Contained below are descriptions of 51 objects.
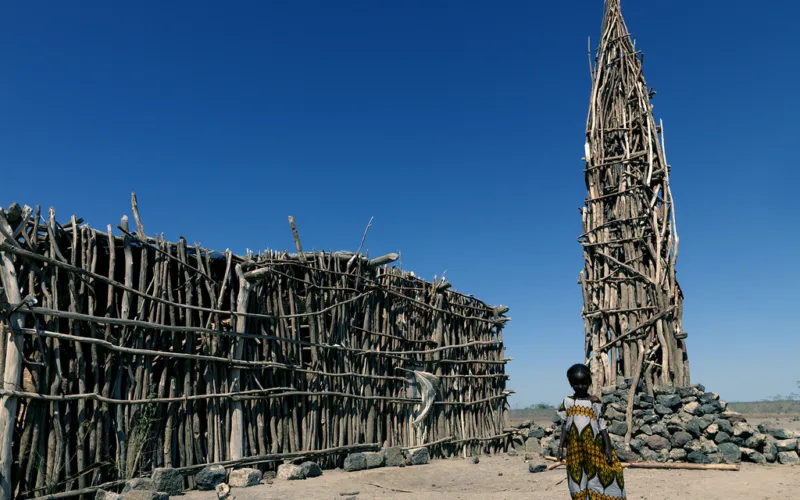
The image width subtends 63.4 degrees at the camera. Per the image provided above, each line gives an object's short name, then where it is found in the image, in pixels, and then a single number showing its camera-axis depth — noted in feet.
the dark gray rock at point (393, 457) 32.48
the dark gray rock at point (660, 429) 35.50
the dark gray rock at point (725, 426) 34.55
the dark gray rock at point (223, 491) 22.65
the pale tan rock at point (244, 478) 25.46
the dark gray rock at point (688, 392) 36.94
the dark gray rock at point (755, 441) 33.94
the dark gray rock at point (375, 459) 31.67
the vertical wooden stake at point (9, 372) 19.43
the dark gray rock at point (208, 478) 24.54
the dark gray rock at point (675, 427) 35.35
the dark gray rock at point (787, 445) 34.24
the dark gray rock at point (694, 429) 34.81
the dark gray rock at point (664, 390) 37.24
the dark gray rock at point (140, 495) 20.32
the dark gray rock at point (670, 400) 36.47
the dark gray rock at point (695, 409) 35.99
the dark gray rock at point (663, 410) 36.17
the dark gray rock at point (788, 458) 33.71
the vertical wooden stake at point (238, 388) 26.50
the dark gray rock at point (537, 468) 32.71
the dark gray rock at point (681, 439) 34.63
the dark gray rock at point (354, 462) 30.48
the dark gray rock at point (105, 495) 20.64
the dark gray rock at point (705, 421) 34.81
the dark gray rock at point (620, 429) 36.70
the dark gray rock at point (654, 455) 34.51
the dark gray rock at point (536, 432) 43.11
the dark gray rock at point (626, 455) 34.40
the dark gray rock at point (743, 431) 34.35
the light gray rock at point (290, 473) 27.45
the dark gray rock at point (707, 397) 36.60
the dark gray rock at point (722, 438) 34.30
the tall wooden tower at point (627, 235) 39.06
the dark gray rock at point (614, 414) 37.06
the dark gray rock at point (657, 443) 34.99
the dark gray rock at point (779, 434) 35.45
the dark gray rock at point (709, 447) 34.04
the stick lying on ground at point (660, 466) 32.45
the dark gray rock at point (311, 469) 27.94
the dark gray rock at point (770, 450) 33.83
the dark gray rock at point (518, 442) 44.77
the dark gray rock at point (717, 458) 33.53
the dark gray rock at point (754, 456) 33.78
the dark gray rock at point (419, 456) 34.19
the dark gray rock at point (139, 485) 21.76
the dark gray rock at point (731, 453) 33.58
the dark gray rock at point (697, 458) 33.63
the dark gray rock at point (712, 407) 36.01
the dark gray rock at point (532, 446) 42.63
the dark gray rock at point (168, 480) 22.88
